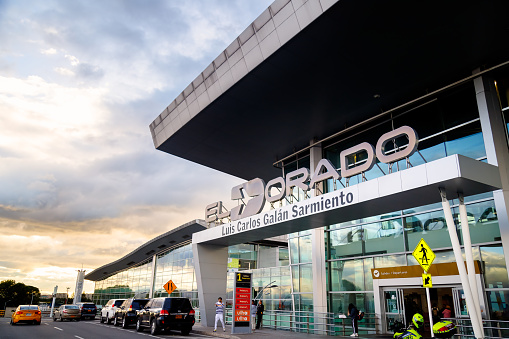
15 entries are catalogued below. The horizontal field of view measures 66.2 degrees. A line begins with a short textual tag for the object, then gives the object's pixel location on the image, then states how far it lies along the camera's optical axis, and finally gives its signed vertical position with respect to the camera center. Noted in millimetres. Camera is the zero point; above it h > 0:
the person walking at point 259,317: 22562 -1244
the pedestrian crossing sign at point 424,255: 11453 +1147
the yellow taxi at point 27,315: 27234 -1460
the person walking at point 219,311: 19891 -823
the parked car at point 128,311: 24578 -1104
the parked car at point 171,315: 18797 -994
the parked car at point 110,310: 28455 -1168
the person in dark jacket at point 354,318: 17450 -998
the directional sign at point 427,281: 11500 +402
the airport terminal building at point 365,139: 13961 +7628
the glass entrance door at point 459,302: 14948 -245
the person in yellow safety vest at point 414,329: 10297 -880
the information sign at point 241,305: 18469 -489
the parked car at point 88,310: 36438 -1477
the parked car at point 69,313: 32625 -1566
